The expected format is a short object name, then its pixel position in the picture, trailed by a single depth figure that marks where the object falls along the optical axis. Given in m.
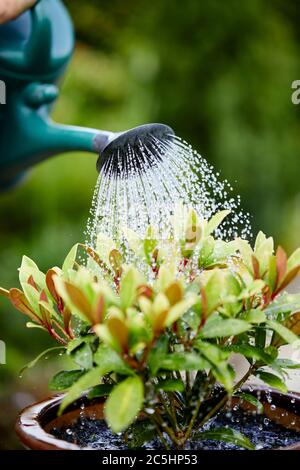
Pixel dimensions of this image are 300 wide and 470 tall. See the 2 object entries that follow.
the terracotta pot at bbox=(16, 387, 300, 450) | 1.30
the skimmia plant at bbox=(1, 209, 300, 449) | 1.25
